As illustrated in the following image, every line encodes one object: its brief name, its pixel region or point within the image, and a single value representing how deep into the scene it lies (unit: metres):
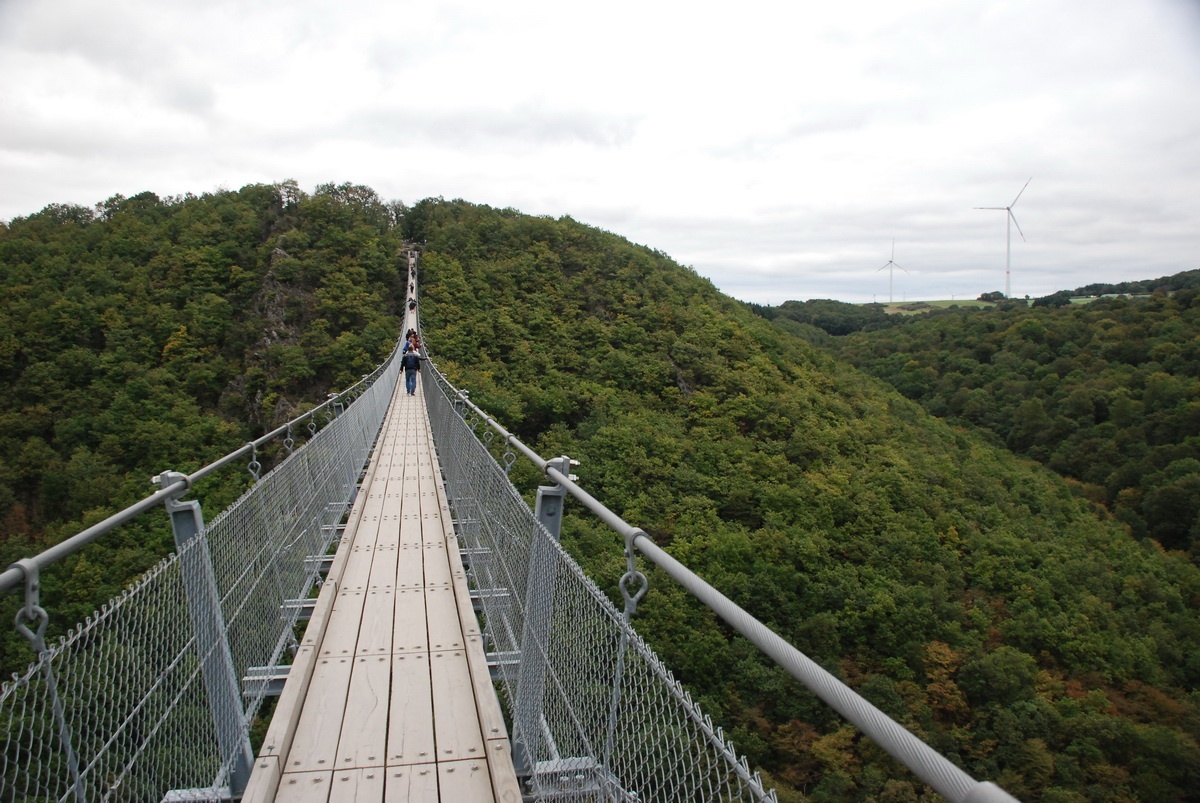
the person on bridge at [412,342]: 18.39
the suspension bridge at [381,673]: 1.65
